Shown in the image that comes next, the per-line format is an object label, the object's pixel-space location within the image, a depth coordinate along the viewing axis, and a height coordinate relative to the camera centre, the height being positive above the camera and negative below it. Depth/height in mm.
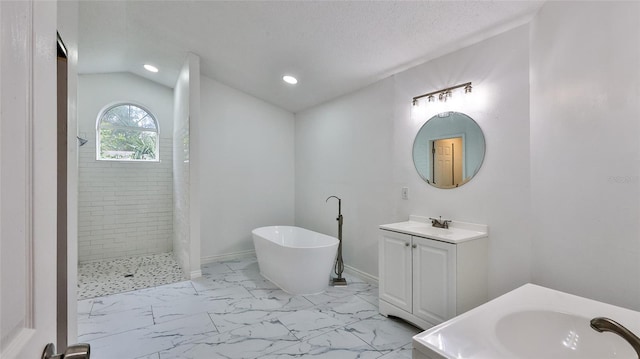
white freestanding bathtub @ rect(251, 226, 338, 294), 3207 -960
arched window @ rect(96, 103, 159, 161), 4606 +747
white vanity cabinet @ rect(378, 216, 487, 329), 2229 -765
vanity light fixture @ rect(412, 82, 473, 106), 2554 +806
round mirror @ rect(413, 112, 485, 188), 2562 +275
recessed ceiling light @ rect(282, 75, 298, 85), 3841 +1325
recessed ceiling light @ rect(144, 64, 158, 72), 4277 +1650
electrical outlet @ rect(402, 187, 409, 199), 3139 -139
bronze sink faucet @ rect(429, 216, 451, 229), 2693 -399
